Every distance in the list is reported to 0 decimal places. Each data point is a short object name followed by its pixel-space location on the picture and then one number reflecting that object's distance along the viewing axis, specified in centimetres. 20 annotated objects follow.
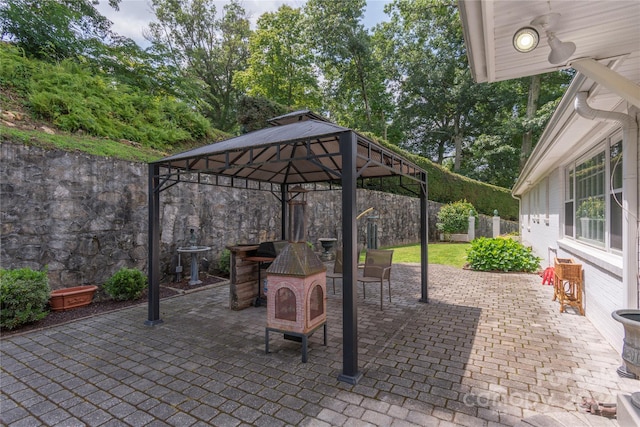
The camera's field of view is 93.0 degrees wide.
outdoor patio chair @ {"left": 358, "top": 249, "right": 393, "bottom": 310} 542
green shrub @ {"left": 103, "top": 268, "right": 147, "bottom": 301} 530
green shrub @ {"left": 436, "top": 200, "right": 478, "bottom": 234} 1530
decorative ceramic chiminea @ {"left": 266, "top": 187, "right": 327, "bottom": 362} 341
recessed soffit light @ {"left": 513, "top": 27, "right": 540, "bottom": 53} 198
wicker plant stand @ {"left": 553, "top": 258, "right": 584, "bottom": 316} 481
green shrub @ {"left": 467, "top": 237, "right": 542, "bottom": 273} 832
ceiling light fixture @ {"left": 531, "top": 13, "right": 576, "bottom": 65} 189
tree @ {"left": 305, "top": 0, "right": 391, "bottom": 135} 2145
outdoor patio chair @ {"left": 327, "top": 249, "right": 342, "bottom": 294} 587
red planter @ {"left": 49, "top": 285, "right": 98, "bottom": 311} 476
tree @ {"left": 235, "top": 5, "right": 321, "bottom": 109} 1909
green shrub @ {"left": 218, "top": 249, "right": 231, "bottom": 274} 730
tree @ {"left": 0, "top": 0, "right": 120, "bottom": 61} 749
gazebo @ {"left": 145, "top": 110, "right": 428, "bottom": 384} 303
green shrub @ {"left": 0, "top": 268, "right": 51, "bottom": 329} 397
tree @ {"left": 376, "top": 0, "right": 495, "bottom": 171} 2308
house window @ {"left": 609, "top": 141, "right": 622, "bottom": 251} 355
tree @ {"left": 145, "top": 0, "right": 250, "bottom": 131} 2008
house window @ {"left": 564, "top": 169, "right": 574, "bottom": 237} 591
